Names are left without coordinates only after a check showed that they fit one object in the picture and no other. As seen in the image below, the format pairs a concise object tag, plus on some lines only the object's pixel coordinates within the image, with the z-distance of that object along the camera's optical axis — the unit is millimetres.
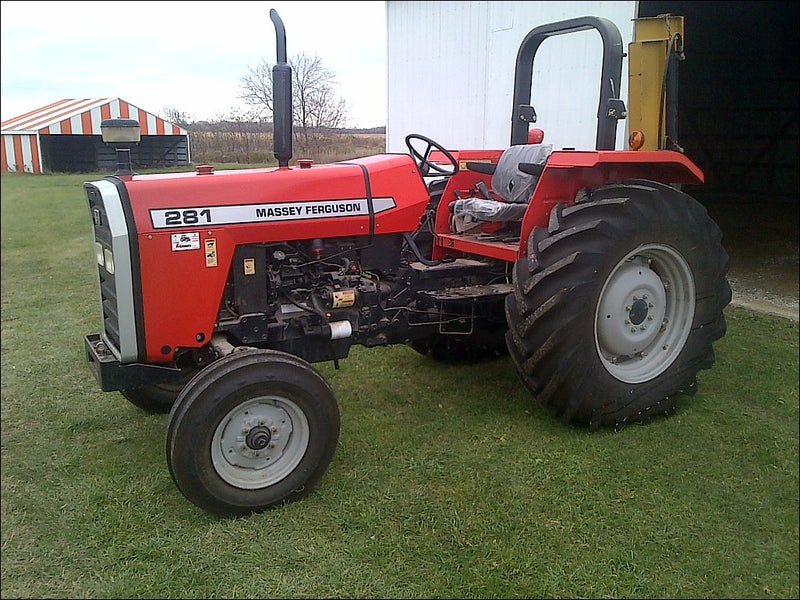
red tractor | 2676
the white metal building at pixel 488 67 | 5797
